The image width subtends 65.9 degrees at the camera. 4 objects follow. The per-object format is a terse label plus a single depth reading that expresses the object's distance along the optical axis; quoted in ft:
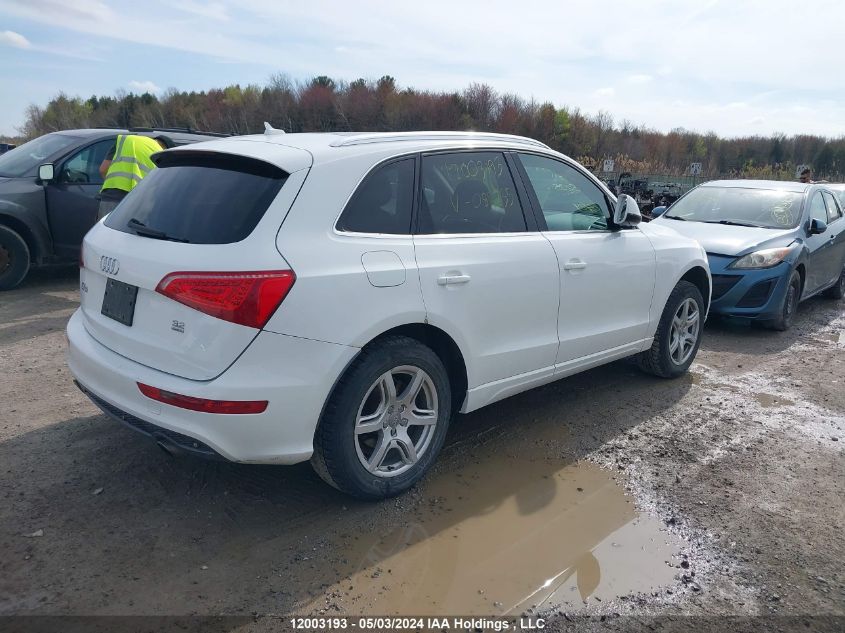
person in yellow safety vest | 21.26
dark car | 23.77
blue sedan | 22.99
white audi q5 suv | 8.87
